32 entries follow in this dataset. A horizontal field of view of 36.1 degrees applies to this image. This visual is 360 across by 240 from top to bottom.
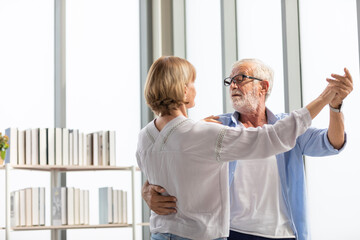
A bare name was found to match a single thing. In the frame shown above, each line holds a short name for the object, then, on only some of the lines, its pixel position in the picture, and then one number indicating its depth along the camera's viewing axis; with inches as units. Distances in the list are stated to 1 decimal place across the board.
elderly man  86.8
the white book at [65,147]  165.9
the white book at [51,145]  163.2
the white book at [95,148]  169.6
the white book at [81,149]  168.7
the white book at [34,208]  159.9
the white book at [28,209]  158.9
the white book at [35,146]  161.3
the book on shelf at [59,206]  162.7
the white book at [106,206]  169.2
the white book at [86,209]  167.3
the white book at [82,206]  166.6
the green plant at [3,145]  154.9
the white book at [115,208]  169.3
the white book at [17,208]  156.9
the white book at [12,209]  157.0
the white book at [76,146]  167.8
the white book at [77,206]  165.6
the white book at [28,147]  160.7
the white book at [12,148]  158.2
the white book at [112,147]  170.9
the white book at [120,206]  169.8
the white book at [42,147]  161.9
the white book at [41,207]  161.2
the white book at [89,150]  170.1
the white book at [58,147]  164.9
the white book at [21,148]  160.2
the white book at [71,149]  167.2
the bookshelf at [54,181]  151.4
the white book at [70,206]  164.1
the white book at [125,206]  170.4
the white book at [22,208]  157.8
